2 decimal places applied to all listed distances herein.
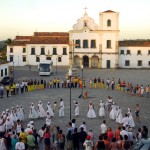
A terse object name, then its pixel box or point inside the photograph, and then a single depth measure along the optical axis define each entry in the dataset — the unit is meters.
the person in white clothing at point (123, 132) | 18.73
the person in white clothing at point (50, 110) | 27.87
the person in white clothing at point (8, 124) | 22.08
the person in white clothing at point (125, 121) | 23.06
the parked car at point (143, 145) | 15.15
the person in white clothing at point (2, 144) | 17.39
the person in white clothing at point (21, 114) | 26.66
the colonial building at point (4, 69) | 49.47
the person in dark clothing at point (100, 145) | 16.45
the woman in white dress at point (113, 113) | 27.39
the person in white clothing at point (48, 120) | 23.36
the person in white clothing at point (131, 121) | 24.37
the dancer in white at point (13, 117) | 23.98
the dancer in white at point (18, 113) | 26.28
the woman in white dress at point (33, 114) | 27.14
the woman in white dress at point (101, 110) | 28.06
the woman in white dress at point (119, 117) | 26.05
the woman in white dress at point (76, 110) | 28.27
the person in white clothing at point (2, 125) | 21.94
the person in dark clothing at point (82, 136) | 19.00
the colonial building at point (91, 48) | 67.25
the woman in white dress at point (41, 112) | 27.60
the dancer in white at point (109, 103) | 30.11
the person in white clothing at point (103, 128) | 21.31
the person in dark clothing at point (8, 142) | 18.54
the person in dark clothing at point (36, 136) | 19.01
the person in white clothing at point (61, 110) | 28.13
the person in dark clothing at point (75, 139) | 18.88
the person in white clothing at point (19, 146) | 16.59
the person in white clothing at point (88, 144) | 16.97
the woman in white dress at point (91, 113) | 27.80
